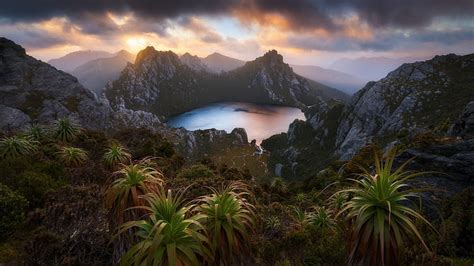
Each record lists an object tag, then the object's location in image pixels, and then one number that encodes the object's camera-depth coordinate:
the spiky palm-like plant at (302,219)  12.62
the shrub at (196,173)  20.48
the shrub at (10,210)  9.26
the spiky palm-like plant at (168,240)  4.78
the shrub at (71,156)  17.03
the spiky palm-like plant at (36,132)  23.49
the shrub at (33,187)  11.20
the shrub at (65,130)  24.88
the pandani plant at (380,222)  5.45
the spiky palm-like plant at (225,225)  5.88
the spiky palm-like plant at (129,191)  6.92
